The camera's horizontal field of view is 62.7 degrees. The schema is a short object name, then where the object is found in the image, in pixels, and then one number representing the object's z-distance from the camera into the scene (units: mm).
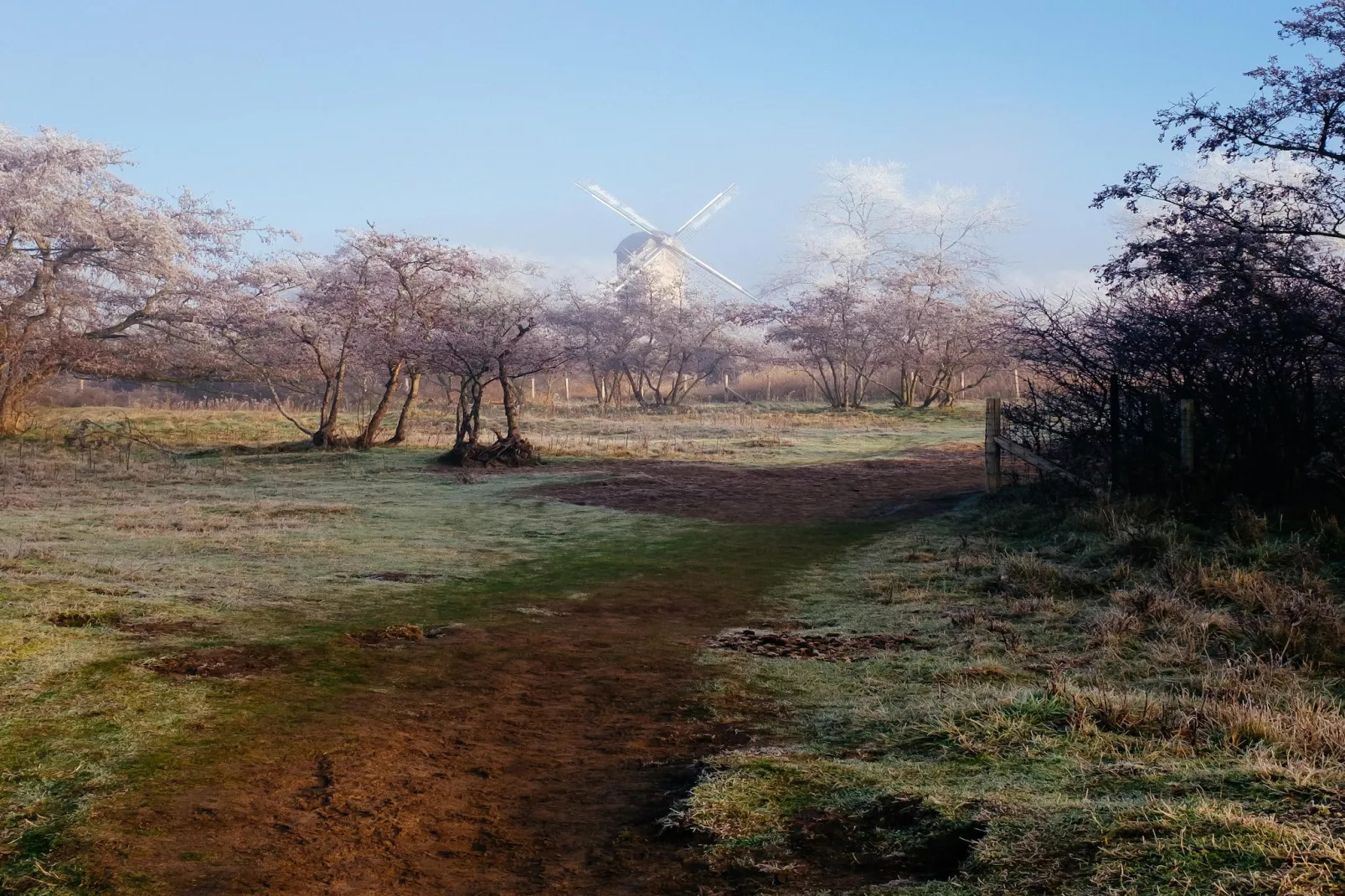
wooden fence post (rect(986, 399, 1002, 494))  14758
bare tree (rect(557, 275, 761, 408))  49344
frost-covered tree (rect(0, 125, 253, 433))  23219
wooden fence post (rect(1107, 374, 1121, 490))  12102
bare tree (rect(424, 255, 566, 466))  21078
